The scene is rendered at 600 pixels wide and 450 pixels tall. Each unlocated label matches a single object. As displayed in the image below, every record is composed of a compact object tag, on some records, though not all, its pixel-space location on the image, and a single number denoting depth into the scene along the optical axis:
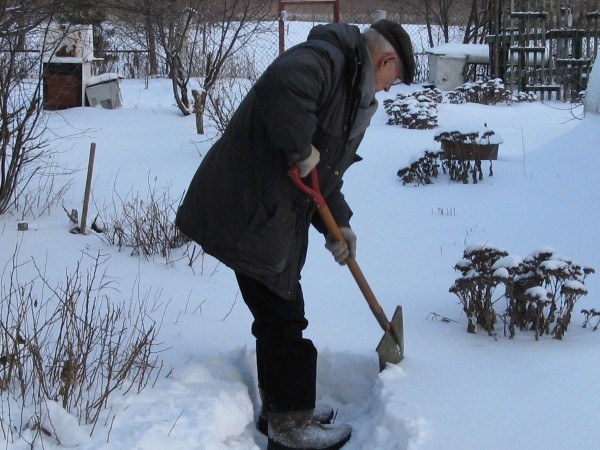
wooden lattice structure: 12.88
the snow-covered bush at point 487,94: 11.85
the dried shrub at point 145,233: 5.07
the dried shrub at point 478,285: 3.67
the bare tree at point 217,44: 9.82
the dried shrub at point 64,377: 2.61
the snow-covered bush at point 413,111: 9.71
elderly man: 2.52
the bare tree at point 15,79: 5.00
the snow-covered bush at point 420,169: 7.12
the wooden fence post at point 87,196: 5.54
